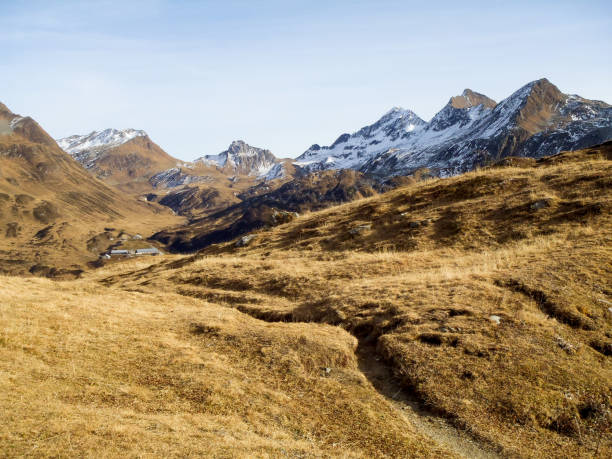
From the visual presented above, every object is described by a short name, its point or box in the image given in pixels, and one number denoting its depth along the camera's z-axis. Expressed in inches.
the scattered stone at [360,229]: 1255.0
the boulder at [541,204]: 1031.0
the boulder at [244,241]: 1549.0
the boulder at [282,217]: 1863.9
